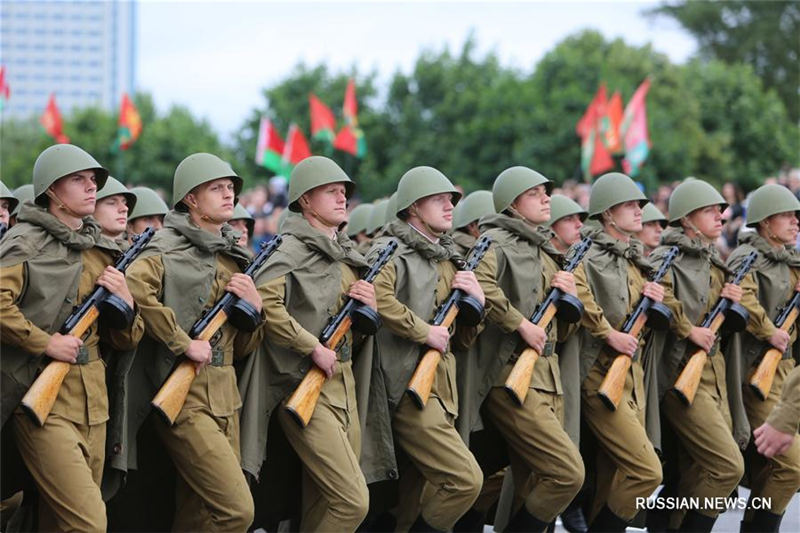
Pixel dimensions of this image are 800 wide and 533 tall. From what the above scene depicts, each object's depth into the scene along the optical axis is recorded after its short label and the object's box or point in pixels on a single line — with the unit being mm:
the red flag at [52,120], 29422
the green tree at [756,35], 57500
